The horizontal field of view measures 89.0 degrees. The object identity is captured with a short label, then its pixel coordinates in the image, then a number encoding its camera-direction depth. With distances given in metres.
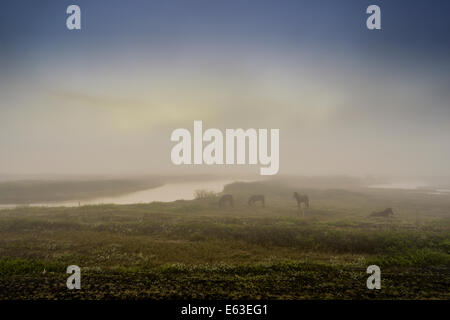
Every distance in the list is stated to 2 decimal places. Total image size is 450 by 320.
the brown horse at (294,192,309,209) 36.97
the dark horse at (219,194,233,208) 40.09
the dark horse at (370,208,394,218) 31.59
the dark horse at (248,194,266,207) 41.77
